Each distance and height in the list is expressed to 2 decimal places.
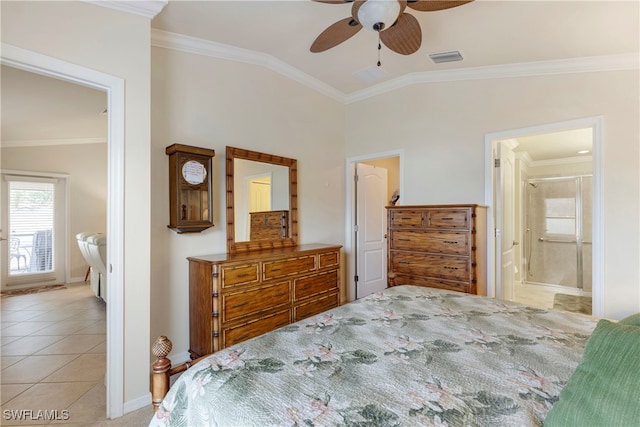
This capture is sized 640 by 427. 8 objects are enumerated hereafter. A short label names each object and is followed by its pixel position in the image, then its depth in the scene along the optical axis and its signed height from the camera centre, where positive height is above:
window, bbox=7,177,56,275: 4.98 -0.17
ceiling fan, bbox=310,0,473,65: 1.65 +1.22
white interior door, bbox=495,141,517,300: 3.25 -0.09
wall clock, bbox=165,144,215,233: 2.44 +0.23
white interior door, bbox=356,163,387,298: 4.38 -0.27
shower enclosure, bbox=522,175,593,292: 5.06 -0.38
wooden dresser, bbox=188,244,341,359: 2.30 -0.71
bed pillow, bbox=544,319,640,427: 0.67 -0.44
